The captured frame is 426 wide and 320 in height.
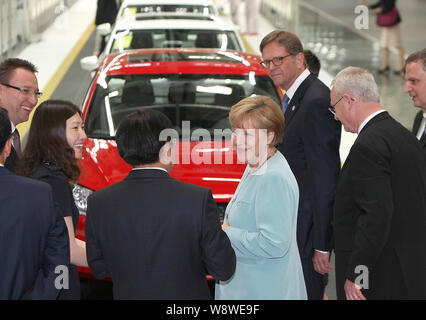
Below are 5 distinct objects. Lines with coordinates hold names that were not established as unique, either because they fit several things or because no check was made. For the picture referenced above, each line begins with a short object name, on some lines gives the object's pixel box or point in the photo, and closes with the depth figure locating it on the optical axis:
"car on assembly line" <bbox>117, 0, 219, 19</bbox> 11.94
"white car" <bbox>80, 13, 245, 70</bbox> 8.91
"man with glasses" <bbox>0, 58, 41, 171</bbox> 4.54
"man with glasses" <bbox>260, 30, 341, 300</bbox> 4.26
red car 5.76
